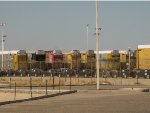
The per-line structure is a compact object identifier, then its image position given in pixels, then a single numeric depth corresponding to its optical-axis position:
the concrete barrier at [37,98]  27.54
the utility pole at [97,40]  40.81
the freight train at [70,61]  80.00
